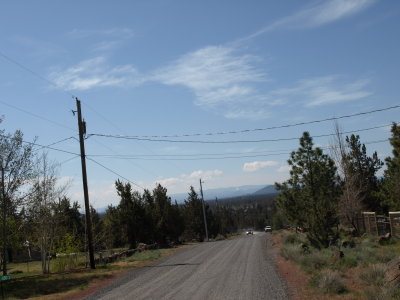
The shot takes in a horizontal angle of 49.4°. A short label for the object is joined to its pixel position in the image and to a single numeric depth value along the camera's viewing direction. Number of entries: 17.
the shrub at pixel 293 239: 29.04
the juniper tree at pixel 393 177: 26.64
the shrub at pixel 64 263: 28.87
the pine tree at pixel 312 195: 21.28
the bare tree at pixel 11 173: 20.41
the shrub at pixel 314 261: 16.45
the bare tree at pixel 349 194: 35.59
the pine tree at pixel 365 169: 41.41
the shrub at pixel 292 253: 19.95
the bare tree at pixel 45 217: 26.44
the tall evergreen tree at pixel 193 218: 68.88
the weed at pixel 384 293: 10.06
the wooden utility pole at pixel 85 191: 24.52
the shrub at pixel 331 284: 12.03
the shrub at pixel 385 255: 17.42
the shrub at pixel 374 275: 12.52
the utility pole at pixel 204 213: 64.84
